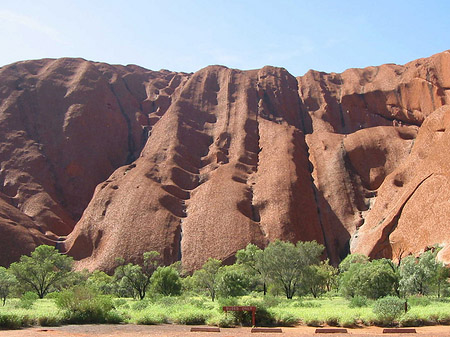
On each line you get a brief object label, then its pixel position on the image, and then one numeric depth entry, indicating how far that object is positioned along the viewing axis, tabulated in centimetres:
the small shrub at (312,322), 1923
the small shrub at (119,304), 2859
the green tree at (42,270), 4569
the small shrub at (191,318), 1975
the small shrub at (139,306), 2550
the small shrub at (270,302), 2595
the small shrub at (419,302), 2503
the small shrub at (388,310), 1872
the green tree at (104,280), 4558
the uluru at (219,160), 6112
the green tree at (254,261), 4325
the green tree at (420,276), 3347
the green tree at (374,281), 3177
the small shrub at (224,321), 1875
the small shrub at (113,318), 1986
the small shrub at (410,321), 1845
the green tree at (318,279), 4194
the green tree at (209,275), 4409
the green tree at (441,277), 3419
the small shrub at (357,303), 2548
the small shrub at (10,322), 1730
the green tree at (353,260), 5119
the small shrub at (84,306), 1977
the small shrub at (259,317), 1945
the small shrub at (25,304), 2429
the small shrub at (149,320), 1956
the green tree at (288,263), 4144
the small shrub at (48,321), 1864
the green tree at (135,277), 4247
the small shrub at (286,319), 1938
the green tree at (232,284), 3641
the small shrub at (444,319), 1889
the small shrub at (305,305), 2689
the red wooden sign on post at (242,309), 1900
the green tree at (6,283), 3550
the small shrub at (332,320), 1925
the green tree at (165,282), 3972
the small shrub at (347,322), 1855
